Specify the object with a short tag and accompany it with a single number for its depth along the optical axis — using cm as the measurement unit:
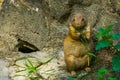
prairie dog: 818
